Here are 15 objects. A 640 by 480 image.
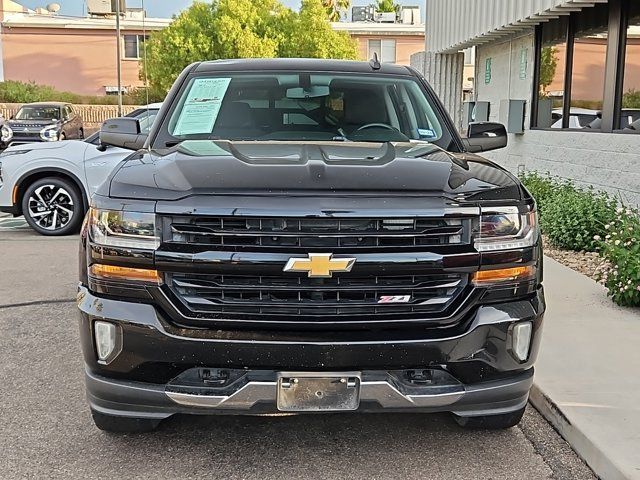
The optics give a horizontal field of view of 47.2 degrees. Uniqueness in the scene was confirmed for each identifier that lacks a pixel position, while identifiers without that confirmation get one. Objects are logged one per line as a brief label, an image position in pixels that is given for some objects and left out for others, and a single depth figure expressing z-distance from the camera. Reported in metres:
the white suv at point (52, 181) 9.45
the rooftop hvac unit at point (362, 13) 45.22
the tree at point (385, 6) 52.16
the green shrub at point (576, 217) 7.63
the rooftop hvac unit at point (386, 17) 43.50
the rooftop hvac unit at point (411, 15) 43.00
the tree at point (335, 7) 50.22
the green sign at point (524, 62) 11.62
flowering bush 5.45
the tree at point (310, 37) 33.31
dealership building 8.35
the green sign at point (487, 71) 13.97
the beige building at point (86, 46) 40.50
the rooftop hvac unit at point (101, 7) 41.34
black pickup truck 2.89
